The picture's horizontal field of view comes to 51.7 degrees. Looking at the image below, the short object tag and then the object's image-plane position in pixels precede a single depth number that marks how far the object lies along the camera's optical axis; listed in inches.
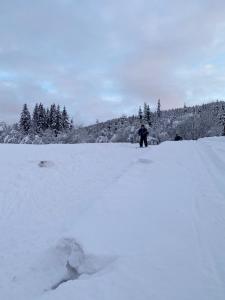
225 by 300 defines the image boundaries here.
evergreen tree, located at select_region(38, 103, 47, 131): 2171.1
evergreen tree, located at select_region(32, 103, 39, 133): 2119.7
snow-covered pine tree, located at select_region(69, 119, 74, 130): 2243.5
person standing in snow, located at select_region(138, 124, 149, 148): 673.1
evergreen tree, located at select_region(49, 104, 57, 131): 2141.4
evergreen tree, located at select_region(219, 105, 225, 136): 1865.2
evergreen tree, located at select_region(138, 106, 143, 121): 3144.7
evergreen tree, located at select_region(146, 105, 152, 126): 3038.5
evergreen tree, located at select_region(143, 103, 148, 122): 3048.0
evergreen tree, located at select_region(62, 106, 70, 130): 2176.4
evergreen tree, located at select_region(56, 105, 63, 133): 2143.0
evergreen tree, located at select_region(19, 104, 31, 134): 2045.3
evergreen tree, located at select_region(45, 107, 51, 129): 2171.9
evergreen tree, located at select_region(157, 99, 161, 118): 4103.5
